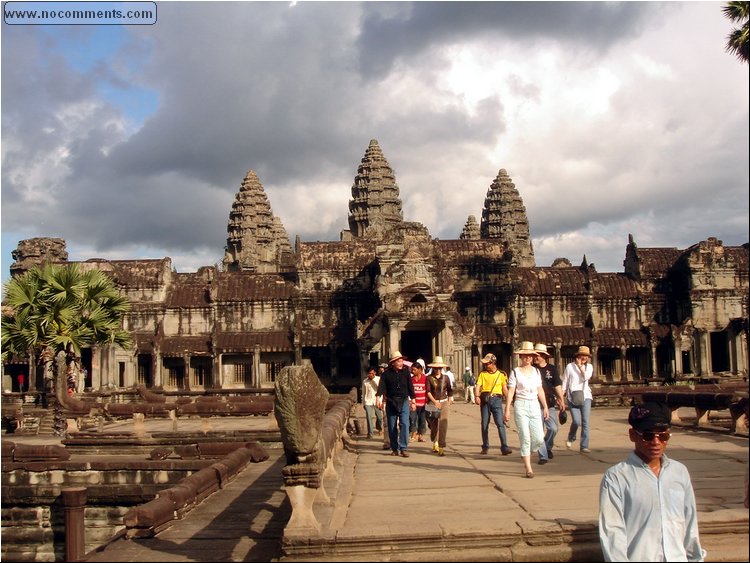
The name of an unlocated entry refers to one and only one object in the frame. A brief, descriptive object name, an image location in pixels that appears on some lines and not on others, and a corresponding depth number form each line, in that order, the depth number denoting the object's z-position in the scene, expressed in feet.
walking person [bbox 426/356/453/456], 44.78
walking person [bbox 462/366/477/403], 101.14
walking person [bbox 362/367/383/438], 53.93
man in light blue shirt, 17.71
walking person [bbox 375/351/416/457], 43.37
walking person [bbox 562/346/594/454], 41.70
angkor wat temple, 128.36
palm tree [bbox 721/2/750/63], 51.98
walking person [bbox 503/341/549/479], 35.09
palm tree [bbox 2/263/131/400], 82.64
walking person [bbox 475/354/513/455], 42.27
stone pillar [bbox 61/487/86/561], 38.14
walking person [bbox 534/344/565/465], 40.45
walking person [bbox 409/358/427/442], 48.34
